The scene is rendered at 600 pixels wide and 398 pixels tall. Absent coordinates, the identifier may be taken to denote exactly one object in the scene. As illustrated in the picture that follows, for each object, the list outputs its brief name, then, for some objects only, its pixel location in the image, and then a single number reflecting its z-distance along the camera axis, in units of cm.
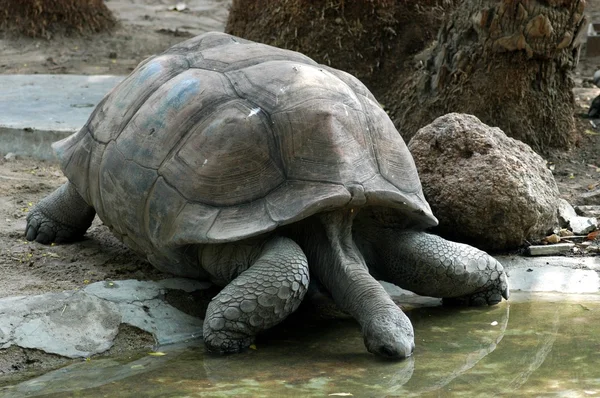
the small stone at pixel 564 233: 1037
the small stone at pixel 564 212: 1057
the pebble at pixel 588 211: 1096
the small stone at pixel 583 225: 1043
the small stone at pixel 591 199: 1138
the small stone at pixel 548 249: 988
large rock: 966
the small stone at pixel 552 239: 1019
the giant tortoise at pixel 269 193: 764
